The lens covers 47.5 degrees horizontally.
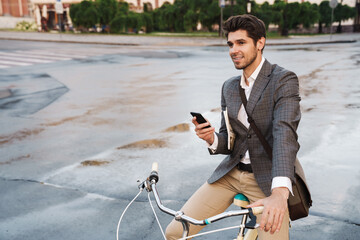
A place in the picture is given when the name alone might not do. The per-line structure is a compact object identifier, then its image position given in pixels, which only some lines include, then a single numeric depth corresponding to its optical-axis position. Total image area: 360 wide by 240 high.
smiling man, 2.19
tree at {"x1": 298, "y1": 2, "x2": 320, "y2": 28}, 44.36
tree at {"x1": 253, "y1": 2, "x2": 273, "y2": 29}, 40.09
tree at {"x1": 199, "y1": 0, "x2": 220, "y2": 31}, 40.31
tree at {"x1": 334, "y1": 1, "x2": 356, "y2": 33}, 53.12
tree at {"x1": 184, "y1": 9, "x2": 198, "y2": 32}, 41.94
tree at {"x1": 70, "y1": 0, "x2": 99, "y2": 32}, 41.56
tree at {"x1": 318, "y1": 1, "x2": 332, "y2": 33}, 51.09
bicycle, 1.70
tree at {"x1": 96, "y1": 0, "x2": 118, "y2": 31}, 42.28
